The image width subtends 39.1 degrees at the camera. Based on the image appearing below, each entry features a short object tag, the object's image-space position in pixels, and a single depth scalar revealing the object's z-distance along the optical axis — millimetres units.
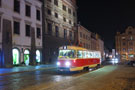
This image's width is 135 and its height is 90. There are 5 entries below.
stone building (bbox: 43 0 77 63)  40562
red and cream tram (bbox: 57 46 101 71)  19719
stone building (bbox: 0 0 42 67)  28297
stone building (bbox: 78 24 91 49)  60209
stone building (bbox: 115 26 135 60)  96375
